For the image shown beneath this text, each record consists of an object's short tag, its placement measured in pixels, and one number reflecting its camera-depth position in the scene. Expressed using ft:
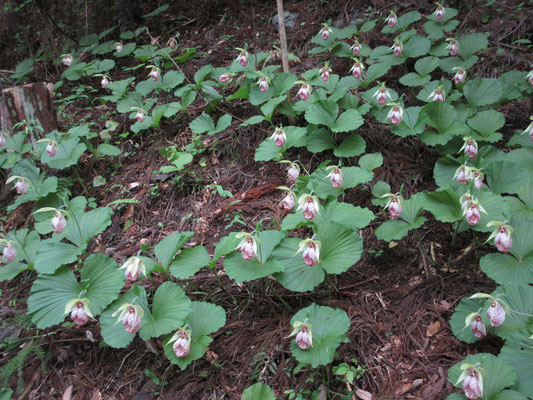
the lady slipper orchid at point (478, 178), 8.09
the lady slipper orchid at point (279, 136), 10.45
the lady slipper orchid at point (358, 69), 12.27
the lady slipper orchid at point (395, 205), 7.97
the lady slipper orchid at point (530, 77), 10.50
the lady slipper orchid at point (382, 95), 10.98
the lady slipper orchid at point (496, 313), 5.99
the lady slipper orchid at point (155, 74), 14.06
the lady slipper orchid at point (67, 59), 16.44
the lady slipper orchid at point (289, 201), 8.45
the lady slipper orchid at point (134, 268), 7.42
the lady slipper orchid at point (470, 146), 9.27
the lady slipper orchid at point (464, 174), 8.19
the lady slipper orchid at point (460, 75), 11.49
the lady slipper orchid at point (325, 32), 13.61
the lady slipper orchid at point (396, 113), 10.17
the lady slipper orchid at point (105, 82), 14.98
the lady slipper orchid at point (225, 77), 12.75
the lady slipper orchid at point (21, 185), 11.25
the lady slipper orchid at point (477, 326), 6.22
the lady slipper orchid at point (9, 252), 8.93
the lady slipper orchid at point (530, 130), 9.40
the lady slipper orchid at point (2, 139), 13.18
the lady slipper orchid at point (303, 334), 6.41
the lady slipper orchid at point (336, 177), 8.80
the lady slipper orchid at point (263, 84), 12.03
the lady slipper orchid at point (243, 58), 12.76
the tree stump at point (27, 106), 14.60
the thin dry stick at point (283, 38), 12.26
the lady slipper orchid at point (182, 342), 6.88
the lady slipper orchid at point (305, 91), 11.14
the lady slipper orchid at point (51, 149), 11.92
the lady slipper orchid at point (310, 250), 6.91
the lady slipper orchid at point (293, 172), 9.55
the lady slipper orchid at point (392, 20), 13.69
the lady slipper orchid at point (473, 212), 7.18
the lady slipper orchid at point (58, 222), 8.73
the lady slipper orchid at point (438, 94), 10.90
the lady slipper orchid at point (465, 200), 7.29
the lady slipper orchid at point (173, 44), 15.79
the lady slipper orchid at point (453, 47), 12.34
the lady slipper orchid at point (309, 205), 7.67
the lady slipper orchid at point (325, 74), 11.95
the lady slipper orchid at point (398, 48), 12.69
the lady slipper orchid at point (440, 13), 13.41
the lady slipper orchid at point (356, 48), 13.20
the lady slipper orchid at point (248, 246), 7.25
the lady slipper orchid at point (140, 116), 12.96
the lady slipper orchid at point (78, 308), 7.11
